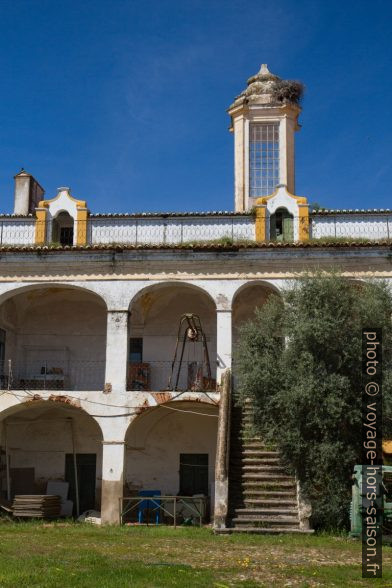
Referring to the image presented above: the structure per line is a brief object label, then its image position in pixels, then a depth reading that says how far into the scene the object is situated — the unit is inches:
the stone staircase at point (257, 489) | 649.6
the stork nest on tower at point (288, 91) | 987.3
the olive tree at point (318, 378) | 672.4
